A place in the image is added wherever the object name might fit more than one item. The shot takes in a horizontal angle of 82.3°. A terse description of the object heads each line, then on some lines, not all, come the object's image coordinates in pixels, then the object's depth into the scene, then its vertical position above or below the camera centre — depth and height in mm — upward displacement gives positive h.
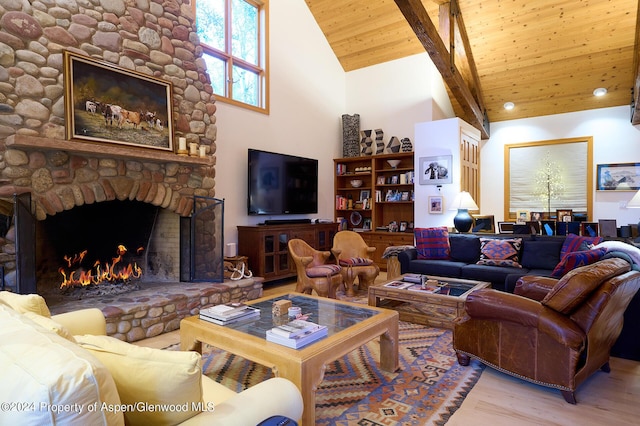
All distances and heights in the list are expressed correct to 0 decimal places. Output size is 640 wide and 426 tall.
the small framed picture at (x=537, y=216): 7238 -204
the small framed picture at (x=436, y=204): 6152 +33
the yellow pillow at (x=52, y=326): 1132 -371
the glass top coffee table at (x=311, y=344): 1830 -769
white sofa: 740 -418
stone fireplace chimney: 2947 +980
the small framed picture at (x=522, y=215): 7379 -187
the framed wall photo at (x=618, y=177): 6430 +505
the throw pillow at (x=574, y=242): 3972 -407
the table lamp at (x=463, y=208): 5332 -27
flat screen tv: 5605 +392
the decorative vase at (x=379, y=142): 7266 +1295
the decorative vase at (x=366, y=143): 7359 +1289
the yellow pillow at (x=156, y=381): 1010 -479
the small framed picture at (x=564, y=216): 6656 -192
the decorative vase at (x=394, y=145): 6983 +1179
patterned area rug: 2104 -1192
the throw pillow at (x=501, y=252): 4441 -568
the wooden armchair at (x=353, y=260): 4863 -726
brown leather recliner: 2156 -759
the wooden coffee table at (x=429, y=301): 3308 -881
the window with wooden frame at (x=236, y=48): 5285 +2457
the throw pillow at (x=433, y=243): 4969 -503
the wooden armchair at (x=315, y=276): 4316 -826
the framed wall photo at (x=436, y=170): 6047 +621
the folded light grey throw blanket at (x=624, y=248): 2888 -361
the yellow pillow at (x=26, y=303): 1446 -377
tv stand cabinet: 5273 -574
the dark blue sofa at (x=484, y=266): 4145 -711
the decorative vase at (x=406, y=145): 6820 +1150
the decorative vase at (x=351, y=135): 7473 +1473
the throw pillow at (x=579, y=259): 3170 -480
